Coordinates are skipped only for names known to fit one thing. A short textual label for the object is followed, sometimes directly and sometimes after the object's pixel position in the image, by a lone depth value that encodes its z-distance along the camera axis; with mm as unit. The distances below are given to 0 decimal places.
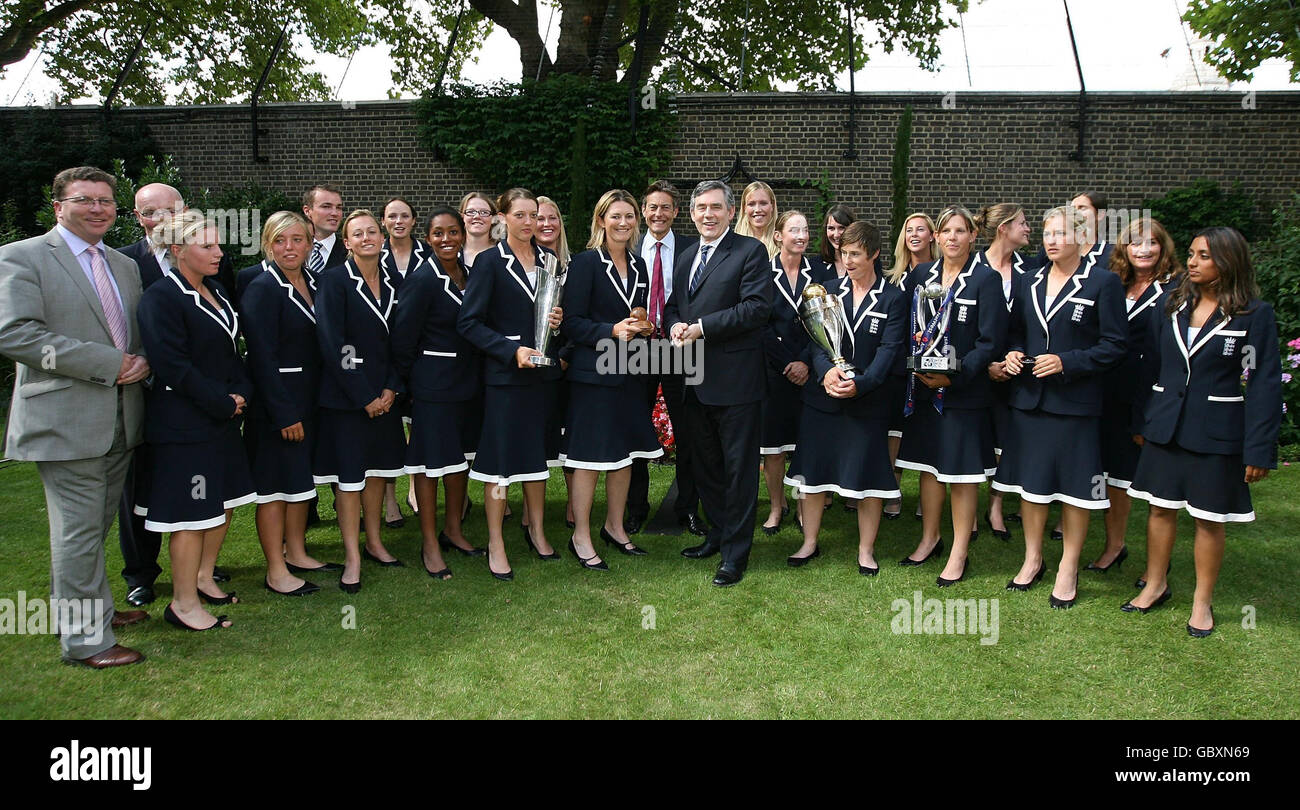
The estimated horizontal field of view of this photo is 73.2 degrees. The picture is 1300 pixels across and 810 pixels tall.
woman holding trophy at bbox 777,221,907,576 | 5730
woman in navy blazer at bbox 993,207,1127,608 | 5211
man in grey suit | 4211
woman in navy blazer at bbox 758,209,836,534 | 6379
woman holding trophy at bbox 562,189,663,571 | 5836
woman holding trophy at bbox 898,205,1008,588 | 5574
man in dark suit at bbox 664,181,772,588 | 5516
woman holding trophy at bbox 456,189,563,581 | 5656
